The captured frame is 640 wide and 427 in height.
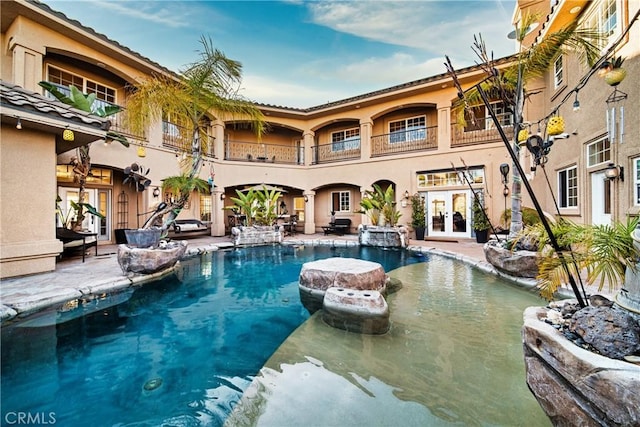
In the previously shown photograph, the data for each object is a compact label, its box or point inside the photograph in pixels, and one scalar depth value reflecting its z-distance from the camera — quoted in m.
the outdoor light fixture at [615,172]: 6.23
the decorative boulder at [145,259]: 6.32
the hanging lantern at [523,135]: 5.07
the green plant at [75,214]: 8.38
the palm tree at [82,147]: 7.92
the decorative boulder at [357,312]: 4.08
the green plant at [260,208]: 12.75
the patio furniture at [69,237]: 7.47
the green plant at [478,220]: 11.74
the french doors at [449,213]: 13.42
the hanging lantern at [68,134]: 6.06
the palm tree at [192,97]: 7.90
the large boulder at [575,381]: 1.49
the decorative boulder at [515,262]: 5.98
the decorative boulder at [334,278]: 5.30
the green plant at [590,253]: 2.13
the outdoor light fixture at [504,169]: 9.04
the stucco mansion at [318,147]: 6.02
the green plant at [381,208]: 12.56
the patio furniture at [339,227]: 16.26
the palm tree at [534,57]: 6.34
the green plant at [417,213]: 13.87
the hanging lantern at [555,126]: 4.29
